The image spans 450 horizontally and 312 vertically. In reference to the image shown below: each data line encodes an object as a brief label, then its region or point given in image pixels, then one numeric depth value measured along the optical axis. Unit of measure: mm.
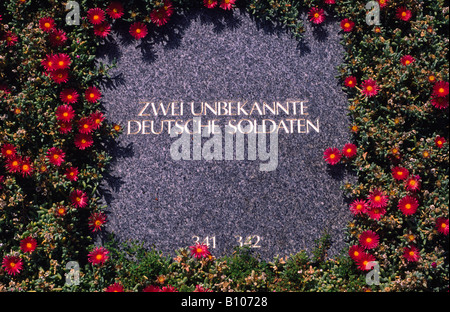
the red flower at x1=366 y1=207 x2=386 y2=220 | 3148
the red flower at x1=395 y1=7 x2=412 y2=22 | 3277
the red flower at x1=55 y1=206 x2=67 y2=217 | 3148
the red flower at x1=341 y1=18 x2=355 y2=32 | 3371
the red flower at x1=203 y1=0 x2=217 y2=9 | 3418
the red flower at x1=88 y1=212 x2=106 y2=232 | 3271
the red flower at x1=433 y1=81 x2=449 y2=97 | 3092
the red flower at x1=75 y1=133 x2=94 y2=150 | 3285
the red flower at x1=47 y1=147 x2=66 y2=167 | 3205
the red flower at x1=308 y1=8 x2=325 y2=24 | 3398
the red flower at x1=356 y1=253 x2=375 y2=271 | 3117
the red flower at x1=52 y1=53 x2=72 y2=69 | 3293
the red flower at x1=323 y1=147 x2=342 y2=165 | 3281
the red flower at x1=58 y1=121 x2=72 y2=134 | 3246
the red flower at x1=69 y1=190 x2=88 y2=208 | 3232
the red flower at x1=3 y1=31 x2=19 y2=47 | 3340
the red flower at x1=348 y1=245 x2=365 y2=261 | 3146
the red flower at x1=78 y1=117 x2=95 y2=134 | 3293
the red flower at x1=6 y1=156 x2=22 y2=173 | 3188
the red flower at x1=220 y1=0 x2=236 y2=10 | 3404
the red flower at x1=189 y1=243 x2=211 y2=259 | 3211
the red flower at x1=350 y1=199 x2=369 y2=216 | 3188
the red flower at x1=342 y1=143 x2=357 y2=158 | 3260
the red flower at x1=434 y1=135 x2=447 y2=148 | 3127
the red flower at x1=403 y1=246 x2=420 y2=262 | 3027
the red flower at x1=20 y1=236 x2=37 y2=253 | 3111
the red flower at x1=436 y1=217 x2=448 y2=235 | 3008
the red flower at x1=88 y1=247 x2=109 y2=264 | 3189
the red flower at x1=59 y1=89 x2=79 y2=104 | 3303
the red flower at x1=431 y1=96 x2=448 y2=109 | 3117
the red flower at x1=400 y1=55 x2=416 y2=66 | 3216
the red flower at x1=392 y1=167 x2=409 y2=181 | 3131
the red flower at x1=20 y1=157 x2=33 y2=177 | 3189
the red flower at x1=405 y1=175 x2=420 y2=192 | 3092
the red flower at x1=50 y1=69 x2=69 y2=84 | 3302
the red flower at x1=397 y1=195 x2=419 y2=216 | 3064
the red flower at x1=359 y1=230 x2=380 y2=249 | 3150
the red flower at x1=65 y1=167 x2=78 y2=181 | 3238
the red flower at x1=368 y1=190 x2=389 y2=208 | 3146
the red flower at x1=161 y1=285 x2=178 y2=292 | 3051
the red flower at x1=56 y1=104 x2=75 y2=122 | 3246
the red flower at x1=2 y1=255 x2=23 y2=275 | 3111
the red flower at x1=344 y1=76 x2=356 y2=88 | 3330
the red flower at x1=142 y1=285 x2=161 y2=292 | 3061
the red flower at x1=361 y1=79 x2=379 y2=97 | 3254
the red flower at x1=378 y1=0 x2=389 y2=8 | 3314
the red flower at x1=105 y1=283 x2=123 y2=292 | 3068
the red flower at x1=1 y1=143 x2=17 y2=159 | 3199
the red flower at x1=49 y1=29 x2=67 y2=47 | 3346
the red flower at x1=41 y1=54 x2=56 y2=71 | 3283
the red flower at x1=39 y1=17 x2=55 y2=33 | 3309
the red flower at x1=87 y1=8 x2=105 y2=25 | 3387
